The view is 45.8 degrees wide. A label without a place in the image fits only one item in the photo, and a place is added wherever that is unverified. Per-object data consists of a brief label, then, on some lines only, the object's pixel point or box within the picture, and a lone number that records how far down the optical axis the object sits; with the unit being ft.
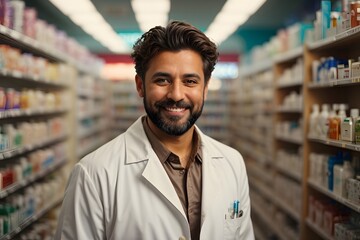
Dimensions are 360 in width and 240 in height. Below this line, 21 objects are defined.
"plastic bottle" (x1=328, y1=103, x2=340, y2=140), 12.25
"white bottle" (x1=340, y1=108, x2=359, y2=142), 11.16
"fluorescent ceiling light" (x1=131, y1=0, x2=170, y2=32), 27.20
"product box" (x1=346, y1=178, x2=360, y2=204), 11.00
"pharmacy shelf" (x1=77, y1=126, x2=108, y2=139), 29.92
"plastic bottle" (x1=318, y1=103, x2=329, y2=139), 13.46
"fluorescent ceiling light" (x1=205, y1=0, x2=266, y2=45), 27.58
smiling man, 7.34
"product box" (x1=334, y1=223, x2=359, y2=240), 11.78
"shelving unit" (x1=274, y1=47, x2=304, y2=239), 17.39
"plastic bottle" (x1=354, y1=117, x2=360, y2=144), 10.64
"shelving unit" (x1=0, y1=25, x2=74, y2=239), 14.61
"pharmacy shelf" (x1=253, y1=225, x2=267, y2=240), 22.98
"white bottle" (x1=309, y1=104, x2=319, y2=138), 14.74
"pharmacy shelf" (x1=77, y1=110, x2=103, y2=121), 29.15
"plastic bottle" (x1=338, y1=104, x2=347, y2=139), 12.20
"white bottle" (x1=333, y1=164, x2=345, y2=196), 12.22
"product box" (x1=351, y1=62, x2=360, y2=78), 10.80
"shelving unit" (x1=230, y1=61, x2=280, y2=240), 22.67
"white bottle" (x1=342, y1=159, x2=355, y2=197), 12.09
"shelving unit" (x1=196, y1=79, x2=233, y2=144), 42.65
